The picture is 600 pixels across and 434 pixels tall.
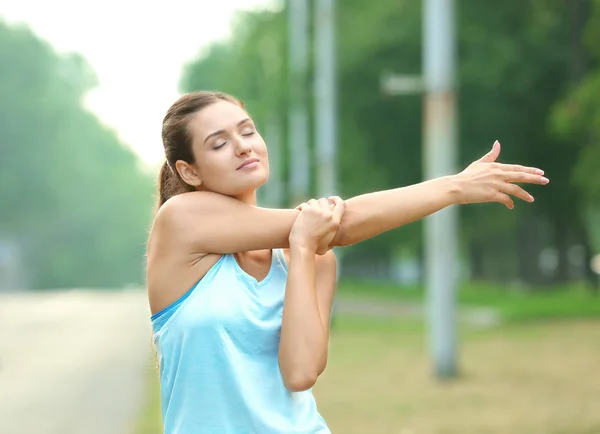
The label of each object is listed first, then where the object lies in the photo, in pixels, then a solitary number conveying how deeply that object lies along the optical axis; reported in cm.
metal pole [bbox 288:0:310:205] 3041
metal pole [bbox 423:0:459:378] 1645
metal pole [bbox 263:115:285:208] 4752
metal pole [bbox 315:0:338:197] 2502
